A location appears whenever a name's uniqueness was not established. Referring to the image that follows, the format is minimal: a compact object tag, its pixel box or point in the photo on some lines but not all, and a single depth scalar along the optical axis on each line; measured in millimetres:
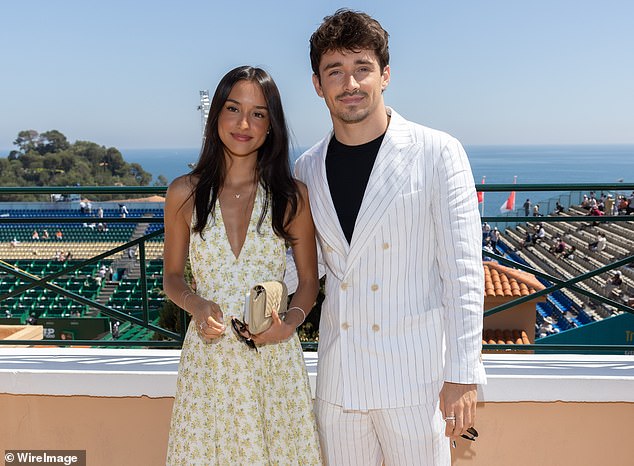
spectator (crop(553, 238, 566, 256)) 39366
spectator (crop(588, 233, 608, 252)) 37916
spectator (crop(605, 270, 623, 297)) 29859
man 1858
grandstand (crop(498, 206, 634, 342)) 33344
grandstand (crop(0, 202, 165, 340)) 18438
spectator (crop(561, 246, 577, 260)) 42138
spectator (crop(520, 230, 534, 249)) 43562
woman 2051
